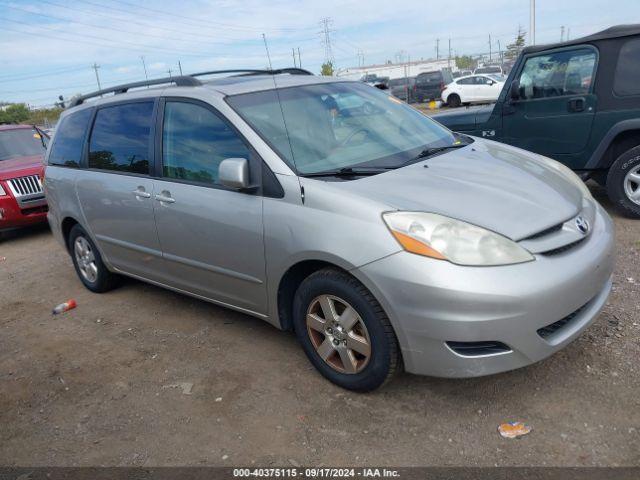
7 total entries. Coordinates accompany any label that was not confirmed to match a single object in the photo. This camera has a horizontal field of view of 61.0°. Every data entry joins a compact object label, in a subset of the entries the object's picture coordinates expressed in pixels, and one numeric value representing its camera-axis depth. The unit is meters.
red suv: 7.82
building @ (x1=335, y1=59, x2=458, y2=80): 73.12
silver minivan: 2.62
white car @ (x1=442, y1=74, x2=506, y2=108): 24.84
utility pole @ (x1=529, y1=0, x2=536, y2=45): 29.20
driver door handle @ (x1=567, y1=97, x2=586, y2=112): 5.78
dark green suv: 5.54
